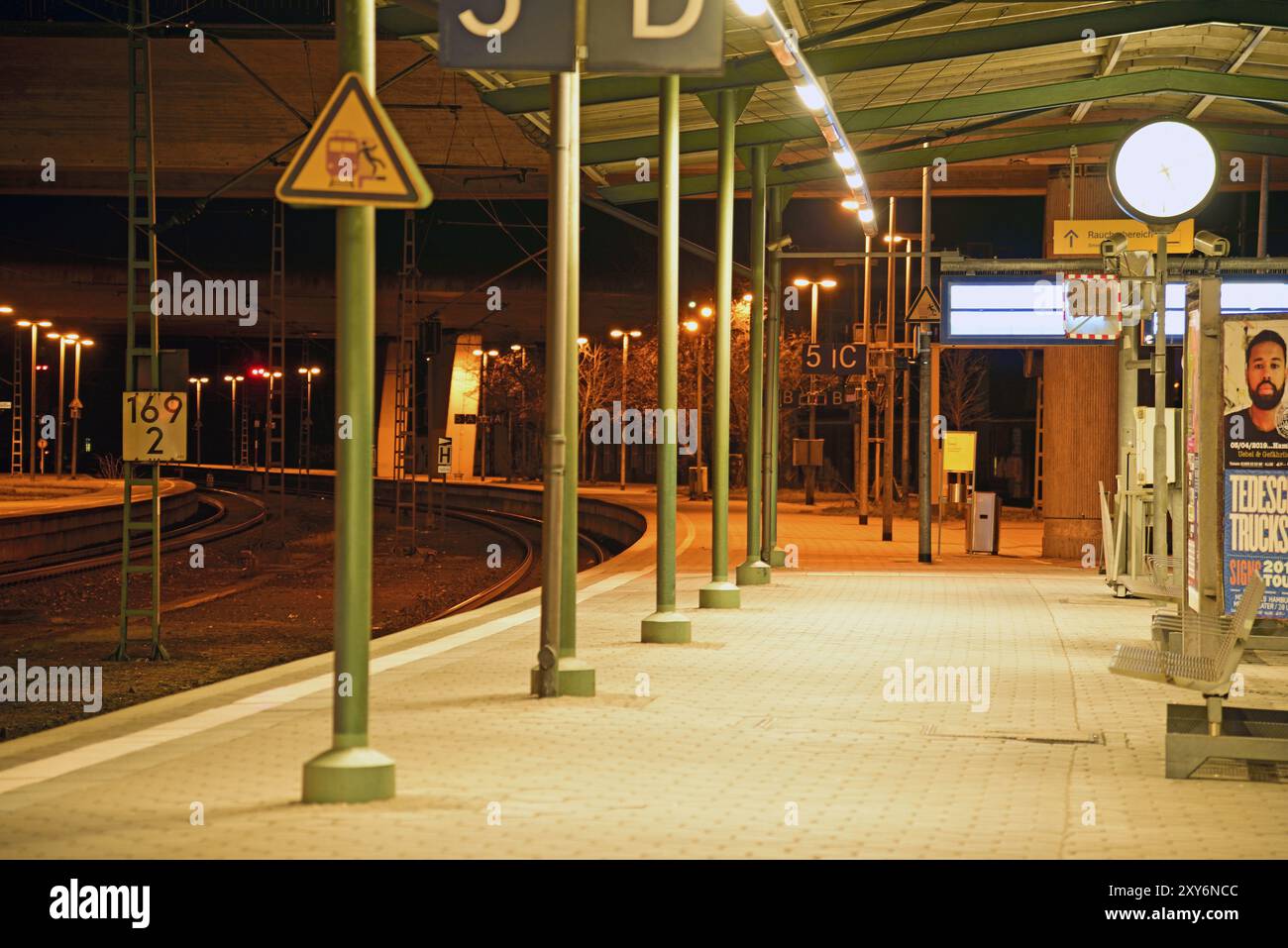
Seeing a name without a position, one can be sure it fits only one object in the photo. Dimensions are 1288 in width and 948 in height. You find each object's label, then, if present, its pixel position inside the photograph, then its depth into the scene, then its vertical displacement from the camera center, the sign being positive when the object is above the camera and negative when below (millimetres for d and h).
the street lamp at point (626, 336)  68888 +4447
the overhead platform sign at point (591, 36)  10047 +2314
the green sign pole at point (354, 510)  7836 -287
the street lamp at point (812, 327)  54269 +3609
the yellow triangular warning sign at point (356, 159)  7664 +1210
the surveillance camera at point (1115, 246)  15492 +1779
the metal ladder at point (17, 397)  79594 +2077
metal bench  9062 -1392
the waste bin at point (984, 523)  31828 -1328
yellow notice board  33969 -62
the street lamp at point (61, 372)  74625 +3005
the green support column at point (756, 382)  21688 +788
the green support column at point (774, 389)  24469 +814
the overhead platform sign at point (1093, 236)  26188 +3101
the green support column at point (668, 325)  15438 +1036
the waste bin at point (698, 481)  59062 -1153
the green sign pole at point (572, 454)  11750 -55
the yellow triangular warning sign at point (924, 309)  27453 +2096
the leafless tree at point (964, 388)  69788 +2423
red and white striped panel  22531 +1791
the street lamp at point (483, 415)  77694 +1328
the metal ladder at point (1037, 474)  53706 -795
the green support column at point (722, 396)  18438 +514
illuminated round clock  13102 +2009
